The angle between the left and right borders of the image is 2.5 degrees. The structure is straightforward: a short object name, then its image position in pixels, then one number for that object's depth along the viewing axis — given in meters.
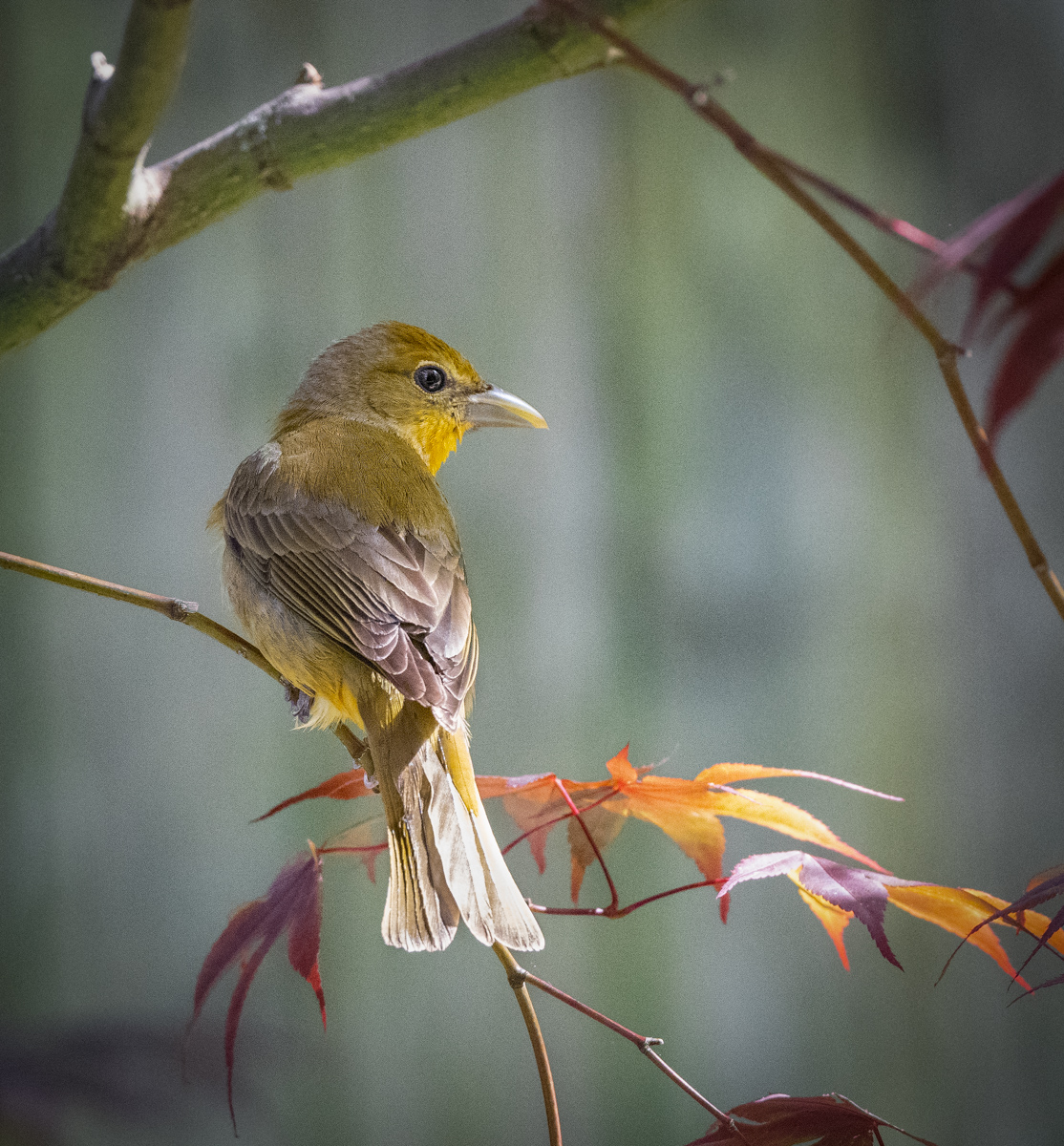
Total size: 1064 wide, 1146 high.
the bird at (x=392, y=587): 4.73
